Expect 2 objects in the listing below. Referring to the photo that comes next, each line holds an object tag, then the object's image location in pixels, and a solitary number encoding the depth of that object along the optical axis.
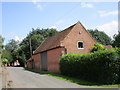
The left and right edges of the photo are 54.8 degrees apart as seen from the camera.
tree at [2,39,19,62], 68.90
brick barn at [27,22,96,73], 17.93
